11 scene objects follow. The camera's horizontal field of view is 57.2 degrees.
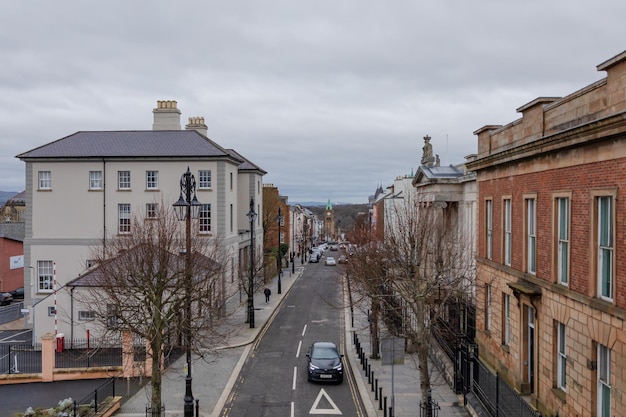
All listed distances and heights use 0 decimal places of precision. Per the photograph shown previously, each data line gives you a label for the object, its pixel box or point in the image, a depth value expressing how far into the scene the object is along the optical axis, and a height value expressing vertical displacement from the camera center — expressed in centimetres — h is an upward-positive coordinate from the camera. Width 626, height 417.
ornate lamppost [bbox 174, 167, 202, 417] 1845 -254
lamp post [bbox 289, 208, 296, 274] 9575 -334
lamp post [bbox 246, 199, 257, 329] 3571 -500
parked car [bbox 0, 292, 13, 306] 4694 -709
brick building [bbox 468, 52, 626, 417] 1232 -100
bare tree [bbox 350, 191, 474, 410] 1938 -235
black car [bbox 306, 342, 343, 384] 2352 -634
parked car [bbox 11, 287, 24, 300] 4972 -709
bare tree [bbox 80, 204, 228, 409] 1884 -279
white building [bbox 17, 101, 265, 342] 3725 +141
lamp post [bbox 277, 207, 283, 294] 5161 -538
